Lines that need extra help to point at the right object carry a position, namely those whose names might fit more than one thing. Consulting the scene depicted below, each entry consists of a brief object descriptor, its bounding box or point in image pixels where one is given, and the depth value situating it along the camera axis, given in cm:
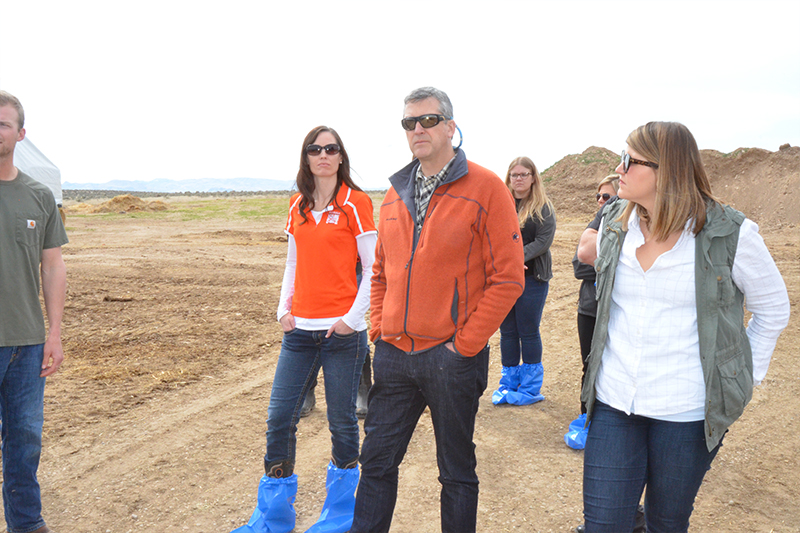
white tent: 1445
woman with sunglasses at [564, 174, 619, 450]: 414
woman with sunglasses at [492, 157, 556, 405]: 501
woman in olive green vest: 218
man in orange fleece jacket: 254
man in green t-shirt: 299
